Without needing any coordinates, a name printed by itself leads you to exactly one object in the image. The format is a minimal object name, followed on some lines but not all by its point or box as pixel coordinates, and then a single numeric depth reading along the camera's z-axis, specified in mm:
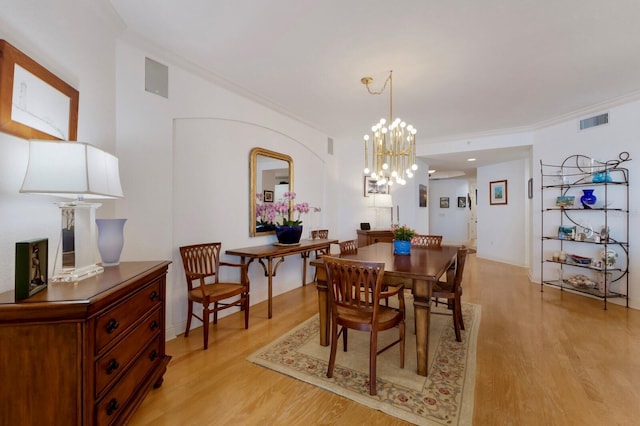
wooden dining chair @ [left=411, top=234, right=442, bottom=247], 3716
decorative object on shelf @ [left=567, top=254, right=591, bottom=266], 3988
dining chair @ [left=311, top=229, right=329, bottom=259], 4566
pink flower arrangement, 3834
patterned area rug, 1791
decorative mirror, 3697
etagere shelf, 3812
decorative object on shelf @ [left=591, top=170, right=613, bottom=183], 3795
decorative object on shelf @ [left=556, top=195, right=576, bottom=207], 4215
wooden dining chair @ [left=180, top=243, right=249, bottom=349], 2602
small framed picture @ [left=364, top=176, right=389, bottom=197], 5910
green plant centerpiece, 2965
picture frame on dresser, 1119
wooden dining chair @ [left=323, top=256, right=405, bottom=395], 1926
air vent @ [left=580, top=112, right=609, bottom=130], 3953
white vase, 1763
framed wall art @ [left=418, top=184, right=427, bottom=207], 6815
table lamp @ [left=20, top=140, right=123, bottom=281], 1248
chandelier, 3014
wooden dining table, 2104
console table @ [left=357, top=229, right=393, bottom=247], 5391
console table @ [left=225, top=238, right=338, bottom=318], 3165
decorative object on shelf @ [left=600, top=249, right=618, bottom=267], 3741
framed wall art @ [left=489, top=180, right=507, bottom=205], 6750
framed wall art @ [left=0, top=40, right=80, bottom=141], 1308
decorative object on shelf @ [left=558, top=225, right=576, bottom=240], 4191
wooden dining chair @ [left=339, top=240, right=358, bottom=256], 3119
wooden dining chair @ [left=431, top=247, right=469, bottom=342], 2688
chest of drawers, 1091
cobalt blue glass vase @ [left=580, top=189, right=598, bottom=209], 3997
